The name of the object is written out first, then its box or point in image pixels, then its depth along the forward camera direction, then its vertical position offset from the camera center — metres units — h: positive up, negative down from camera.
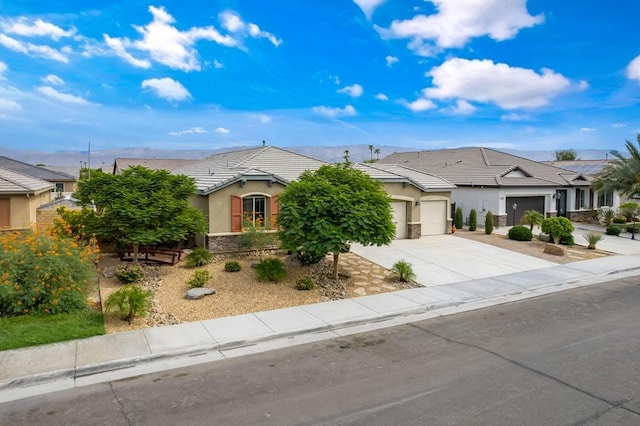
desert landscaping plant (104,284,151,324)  9.86 -2.22
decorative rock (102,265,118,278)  13.91 -2.14
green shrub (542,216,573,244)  21.44 -1.15
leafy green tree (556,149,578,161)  86.72 +9.96
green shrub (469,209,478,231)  25.53 -0.96
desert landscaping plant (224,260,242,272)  14.84 -2.11
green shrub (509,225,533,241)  22.36 -1.51
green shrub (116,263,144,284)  13.13 -2.09
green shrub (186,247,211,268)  15.52 -1.90
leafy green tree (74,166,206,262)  13.80 -0.05
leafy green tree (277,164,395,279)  12.66 -0.34
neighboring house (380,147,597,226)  27.90 +1.21
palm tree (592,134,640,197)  27.58 +1.85
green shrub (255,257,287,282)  13.69 -2.08
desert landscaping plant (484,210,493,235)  24.20 -1.13
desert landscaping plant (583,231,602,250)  20.56 -1.65
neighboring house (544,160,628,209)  33.56 +0.79
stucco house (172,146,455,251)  17.75 +0.59
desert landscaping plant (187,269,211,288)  12.77 -2.19
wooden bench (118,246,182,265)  15.61 -1.85
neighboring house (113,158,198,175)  56.03 +5.68
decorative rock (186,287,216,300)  11.82 -2.40
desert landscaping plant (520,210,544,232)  24.61 -0.78
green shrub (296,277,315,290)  12.92 -2.33
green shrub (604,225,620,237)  25.45 -1.48
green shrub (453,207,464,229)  26.92 -0.84
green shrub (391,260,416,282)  14.19 -2.17
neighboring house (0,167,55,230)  20.59 +0.06
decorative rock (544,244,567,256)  19.03 -1.99
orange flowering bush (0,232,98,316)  9.98 -1.71
